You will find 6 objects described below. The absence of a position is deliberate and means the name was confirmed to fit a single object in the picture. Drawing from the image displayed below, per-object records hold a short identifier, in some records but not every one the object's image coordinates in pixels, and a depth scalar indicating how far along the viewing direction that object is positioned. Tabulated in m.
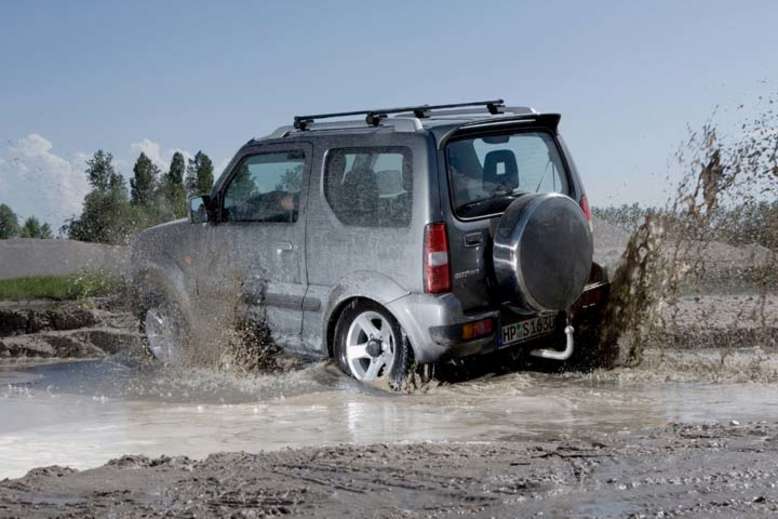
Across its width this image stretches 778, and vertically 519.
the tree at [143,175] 30.26
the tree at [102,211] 25.72
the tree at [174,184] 28.29
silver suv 7.18
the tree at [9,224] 31.04
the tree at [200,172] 28.59
